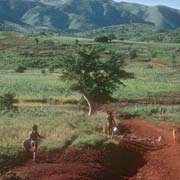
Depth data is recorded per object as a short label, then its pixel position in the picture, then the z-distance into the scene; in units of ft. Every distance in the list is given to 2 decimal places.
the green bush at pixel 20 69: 303.89
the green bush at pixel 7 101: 141.51
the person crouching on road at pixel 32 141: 74.59
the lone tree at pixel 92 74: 142.10
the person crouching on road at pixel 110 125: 97.30
